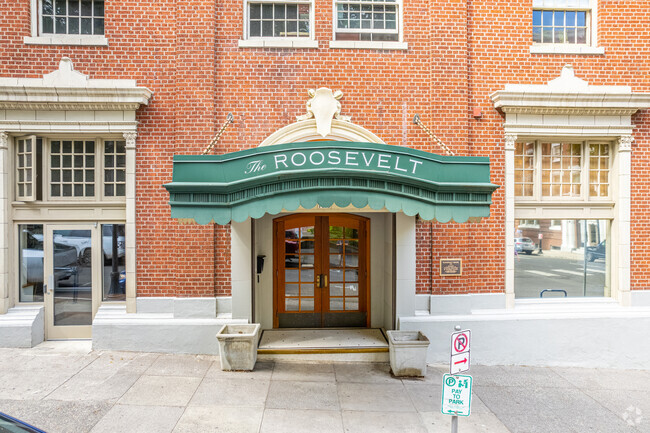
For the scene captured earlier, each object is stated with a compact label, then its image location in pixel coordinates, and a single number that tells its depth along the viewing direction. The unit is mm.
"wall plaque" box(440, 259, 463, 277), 7953
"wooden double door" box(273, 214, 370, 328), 8742
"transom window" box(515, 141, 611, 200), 8344
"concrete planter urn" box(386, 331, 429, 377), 6953
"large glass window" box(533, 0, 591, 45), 8406
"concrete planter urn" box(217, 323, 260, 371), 6941
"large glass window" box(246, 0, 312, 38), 8086
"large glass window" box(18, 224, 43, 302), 8062
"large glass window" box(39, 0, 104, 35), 7980
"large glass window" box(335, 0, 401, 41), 8164
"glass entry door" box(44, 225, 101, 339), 8055
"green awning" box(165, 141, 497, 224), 5477
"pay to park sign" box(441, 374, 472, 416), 4219
